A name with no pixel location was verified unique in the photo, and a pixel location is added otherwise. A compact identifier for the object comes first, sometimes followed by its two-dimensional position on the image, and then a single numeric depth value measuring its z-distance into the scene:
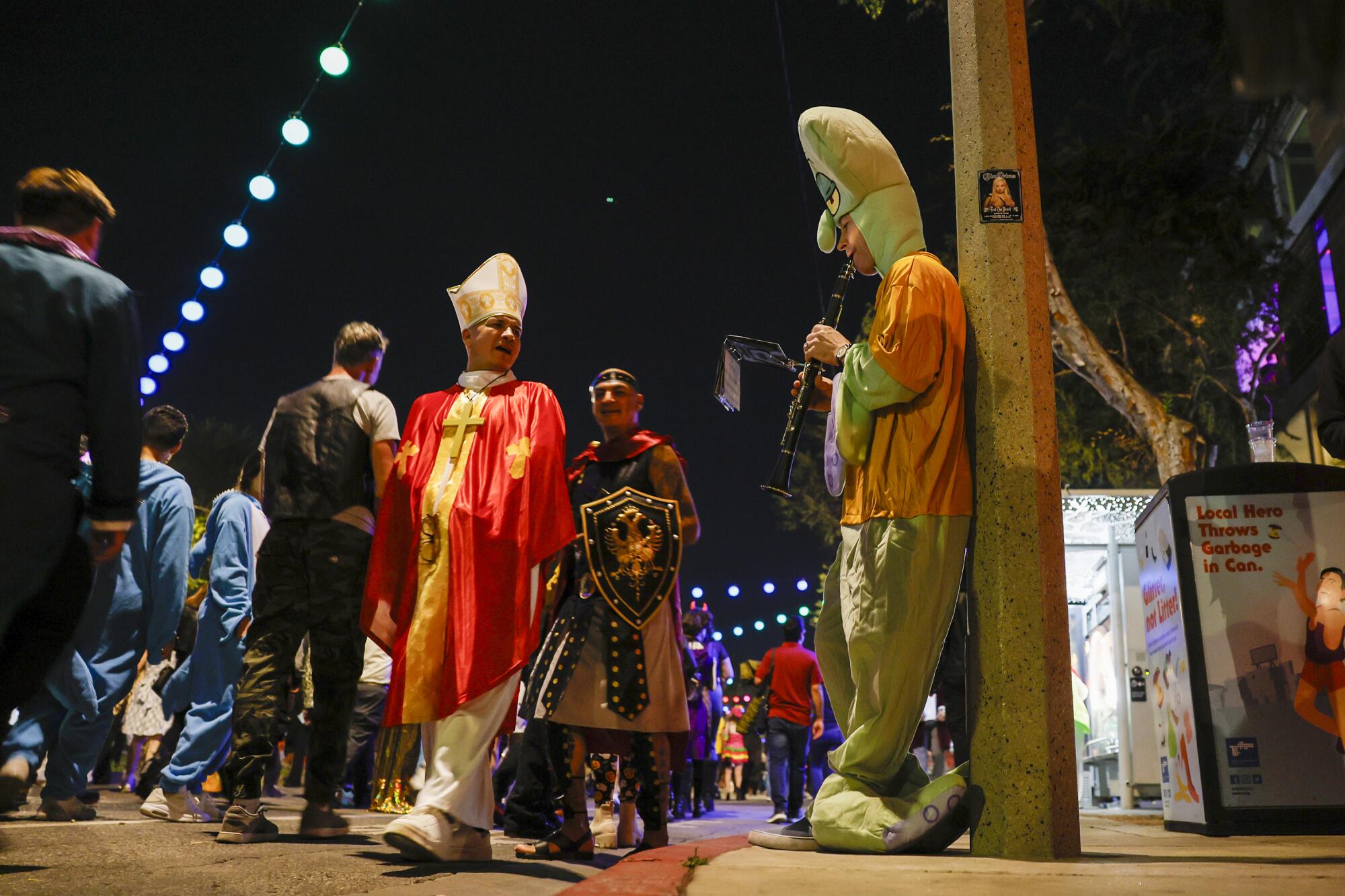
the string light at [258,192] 8.09
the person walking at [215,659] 5.64
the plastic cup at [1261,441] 6.20
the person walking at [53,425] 2.66
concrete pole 3.33
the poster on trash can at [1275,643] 5.19
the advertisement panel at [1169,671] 5.70
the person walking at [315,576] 4.54
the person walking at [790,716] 10.65
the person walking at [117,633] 5.02
